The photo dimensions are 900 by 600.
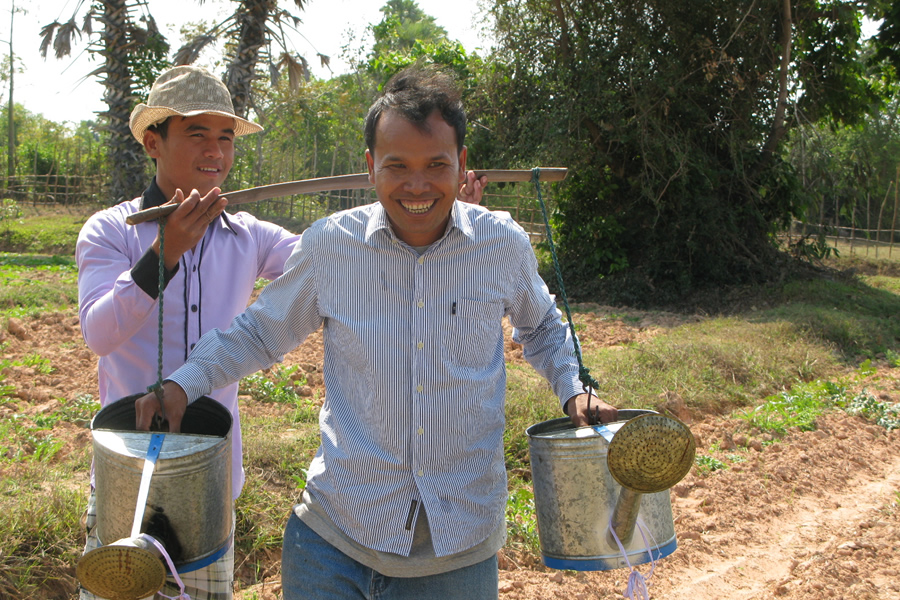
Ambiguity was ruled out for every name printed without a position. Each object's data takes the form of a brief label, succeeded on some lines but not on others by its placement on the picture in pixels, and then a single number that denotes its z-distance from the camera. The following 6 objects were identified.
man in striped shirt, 1.61
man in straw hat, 1.71
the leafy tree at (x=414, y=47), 12.02
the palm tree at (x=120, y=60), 11.85
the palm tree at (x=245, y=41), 11.60
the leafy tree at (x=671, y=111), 10.06
